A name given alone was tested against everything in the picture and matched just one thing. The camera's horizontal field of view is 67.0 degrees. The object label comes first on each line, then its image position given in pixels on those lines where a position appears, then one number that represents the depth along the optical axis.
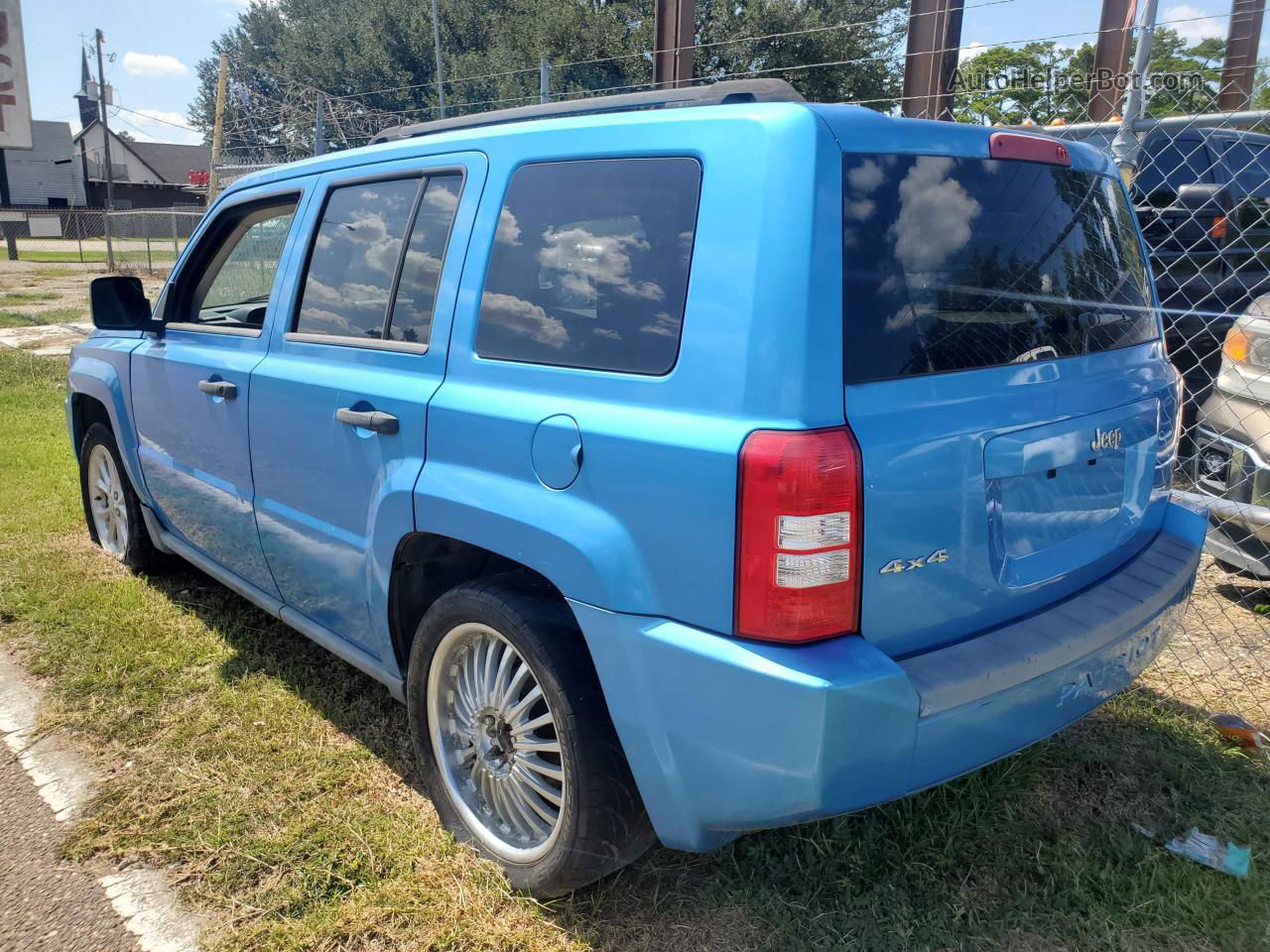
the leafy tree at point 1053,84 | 6.56
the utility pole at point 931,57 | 7.57
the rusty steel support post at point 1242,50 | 6.51
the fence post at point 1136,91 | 4.21
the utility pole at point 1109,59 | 7.38
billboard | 34.56
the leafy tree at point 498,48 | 30.45
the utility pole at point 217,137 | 12.65
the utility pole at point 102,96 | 41.56
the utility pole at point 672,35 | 10.55
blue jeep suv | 1.93
